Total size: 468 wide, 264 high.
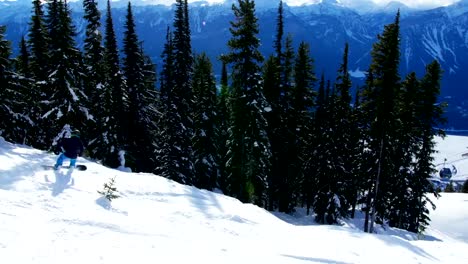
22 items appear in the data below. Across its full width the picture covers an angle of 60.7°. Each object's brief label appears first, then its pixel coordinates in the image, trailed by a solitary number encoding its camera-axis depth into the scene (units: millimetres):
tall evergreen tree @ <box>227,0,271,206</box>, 28109
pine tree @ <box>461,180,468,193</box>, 82038
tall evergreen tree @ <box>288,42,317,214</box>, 36156
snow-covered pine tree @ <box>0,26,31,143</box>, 25312
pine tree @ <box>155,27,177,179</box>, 36922
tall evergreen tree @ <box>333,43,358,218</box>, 35500
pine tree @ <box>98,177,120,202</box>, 12805
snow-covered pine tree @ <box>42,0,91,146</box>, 27578
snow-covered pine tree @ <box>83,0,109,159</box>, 32969
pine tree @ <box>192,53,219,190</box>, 39688
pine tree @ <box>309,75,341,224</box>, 36156
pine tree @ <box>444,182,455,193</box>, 105975
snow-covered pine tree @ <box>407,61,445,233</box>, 33312
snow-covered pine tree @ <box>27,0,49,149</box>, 32375
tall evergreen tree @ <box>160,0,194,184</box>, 37031
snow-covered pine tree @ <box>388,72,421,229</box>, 33562
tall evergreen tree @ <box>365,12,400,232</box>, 27859
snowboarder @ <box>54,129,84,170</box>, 14730
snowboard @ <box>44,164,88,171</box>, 15388
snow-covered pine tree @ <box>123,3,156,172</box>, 35594
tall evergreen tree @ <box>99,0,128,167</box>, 32750
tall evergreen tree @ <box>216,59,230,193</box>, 42762
